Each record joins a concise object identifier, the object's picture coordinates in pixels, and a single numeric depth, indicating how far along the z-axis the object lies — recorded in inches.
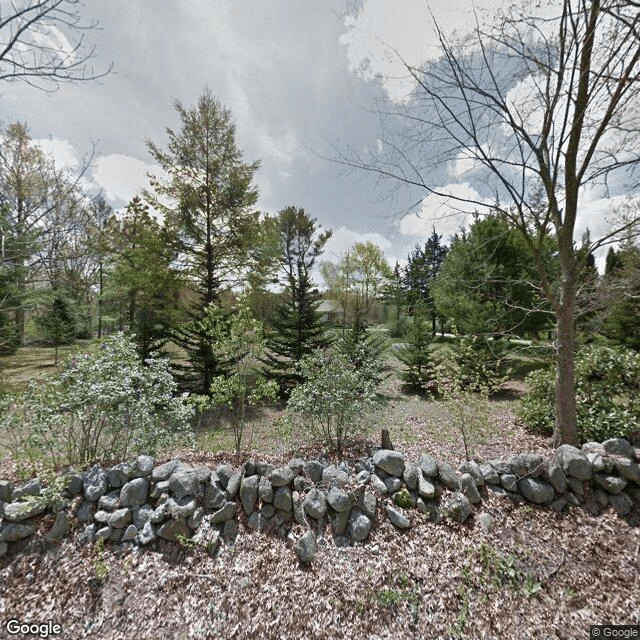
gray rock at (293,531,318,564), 97.0
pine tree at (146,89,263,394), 296.8
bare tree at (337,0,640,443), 116.5
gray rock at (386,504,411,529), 106.7
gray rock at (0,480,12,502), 106.0
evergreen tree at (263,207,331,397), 324.5
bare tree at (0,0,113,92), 116.6
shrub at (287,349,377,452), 158.1
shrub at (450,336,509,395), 297.7
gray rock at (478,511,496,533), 107.0
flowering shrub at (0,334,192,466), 123.6
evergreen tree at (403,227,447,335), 1039.6
